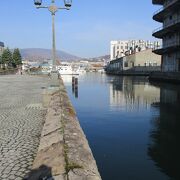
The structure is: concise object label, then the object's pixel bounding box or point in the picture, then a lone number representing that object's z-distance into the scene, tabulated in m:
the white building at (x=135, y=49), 126.30
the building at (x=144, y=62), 106.96
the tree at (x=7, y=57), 113.69
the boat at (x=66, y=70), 122.69
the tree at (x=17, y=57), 125.14
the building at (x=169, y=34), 60.19
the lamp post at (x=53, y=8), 18.74
